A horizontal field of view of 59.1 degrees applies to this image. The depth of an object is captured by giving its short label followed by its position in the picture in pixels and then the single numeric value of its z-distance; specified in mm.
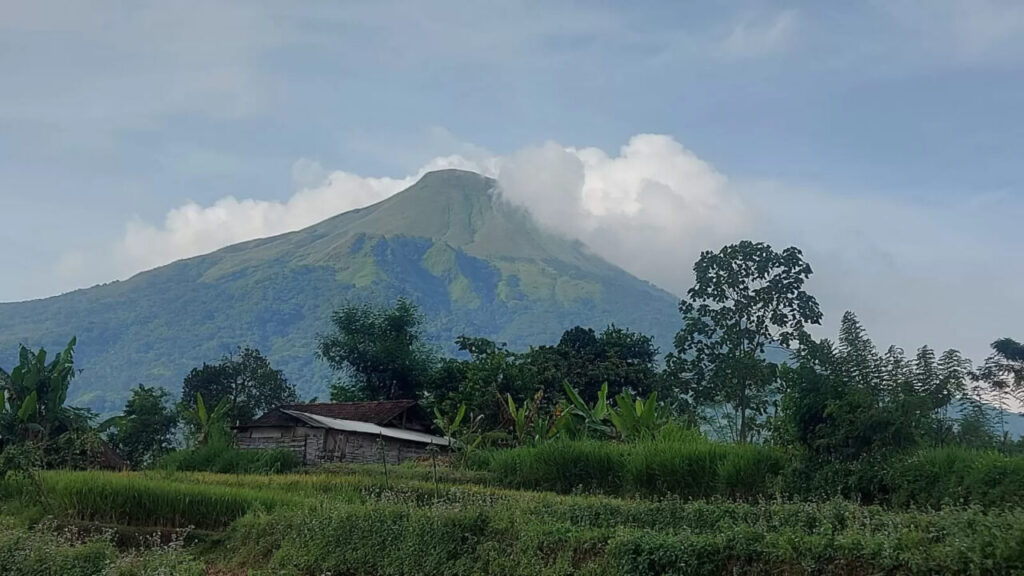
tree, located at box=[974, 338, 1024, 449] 26619
